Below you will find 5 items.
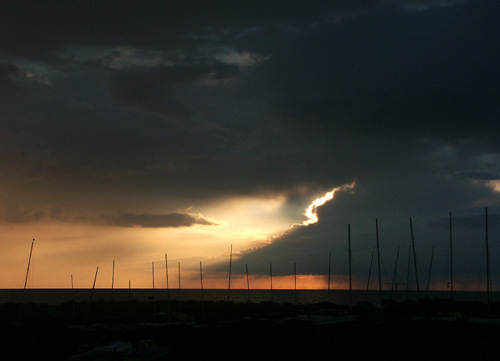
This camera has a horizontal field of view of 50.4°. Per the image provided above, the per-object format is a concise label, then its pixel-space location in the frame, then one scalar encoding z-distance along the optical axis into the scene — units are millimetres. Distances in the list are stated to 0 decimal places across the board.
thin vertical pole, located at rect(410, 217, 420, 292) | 56356
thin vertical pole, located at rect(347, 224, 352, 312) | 55106
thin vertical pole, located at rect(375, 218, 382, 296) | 58050
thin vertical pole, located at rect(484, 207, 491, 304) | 56375
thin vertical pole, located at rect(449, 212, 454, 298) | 60844
